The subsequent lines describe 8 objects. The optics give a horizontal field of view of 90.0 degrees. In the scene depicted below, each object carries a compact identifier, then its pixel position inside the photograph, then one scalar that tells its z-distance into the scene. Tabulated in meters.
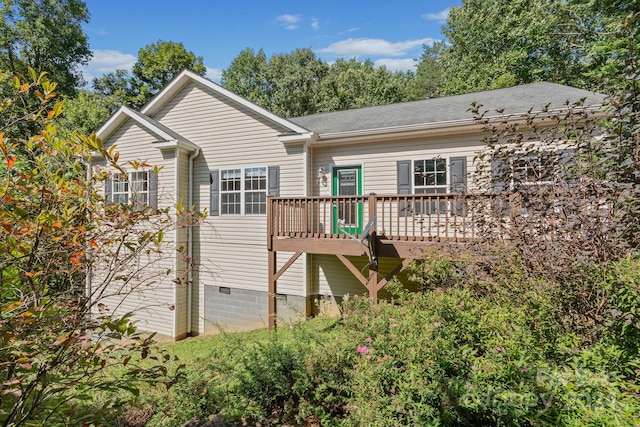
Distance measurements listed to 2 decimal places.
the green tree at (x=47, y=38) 18.91
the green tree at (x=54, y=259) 1.80
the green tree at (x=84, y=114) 16.61
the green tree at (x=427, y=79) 34.34
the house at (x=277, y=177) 8.04
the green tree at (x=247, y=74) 31.48
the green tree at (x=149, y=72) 24.81
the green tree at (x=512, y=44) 19.83
